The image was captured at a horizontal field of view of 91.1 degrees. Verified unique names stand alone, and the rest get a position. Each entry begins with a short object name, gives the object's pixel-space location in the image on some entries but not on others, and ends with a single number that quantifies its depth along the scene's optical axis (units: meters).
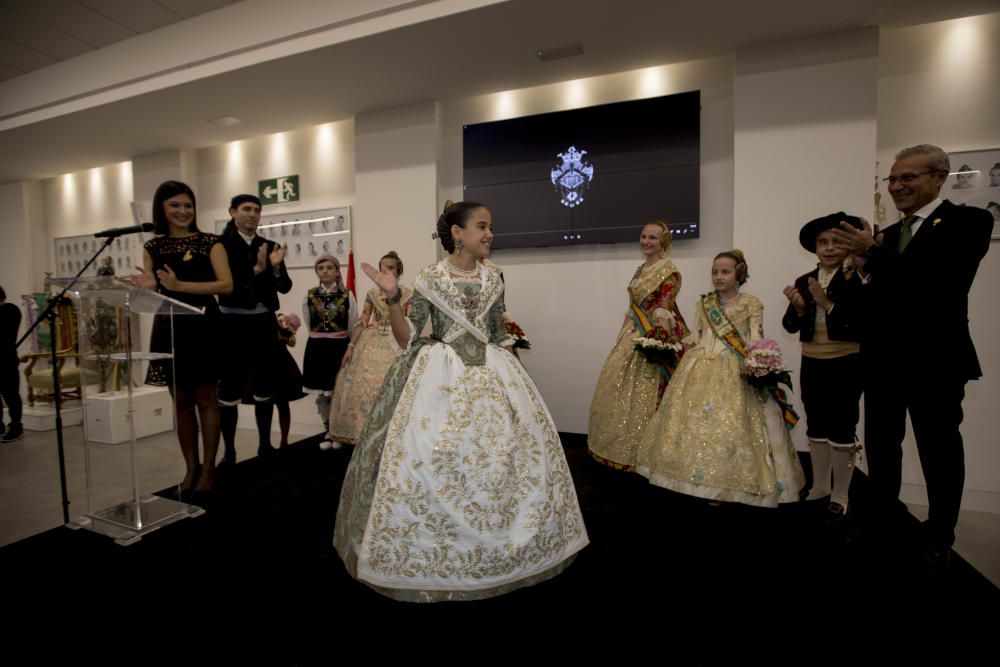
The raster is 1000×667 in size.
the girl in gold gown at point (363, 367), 3.75
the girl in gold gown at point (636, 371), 3.20
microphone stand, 2.43
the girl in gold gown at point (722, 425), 2.48
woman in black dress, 2.71
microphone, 2.40
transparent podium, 2.36
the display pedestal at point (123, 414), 4.89
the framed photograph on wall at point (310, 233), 5.32
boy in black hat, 2.49
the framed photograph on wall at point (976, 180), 3.36
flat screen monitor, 4.08
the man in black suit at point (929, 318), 1.96
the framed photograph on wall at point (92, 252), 6.71
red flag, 4.88
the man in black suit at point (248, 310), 3.27
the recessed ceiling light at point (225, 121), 4.98
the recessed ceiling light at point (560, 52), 3.70
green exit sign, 5.61
